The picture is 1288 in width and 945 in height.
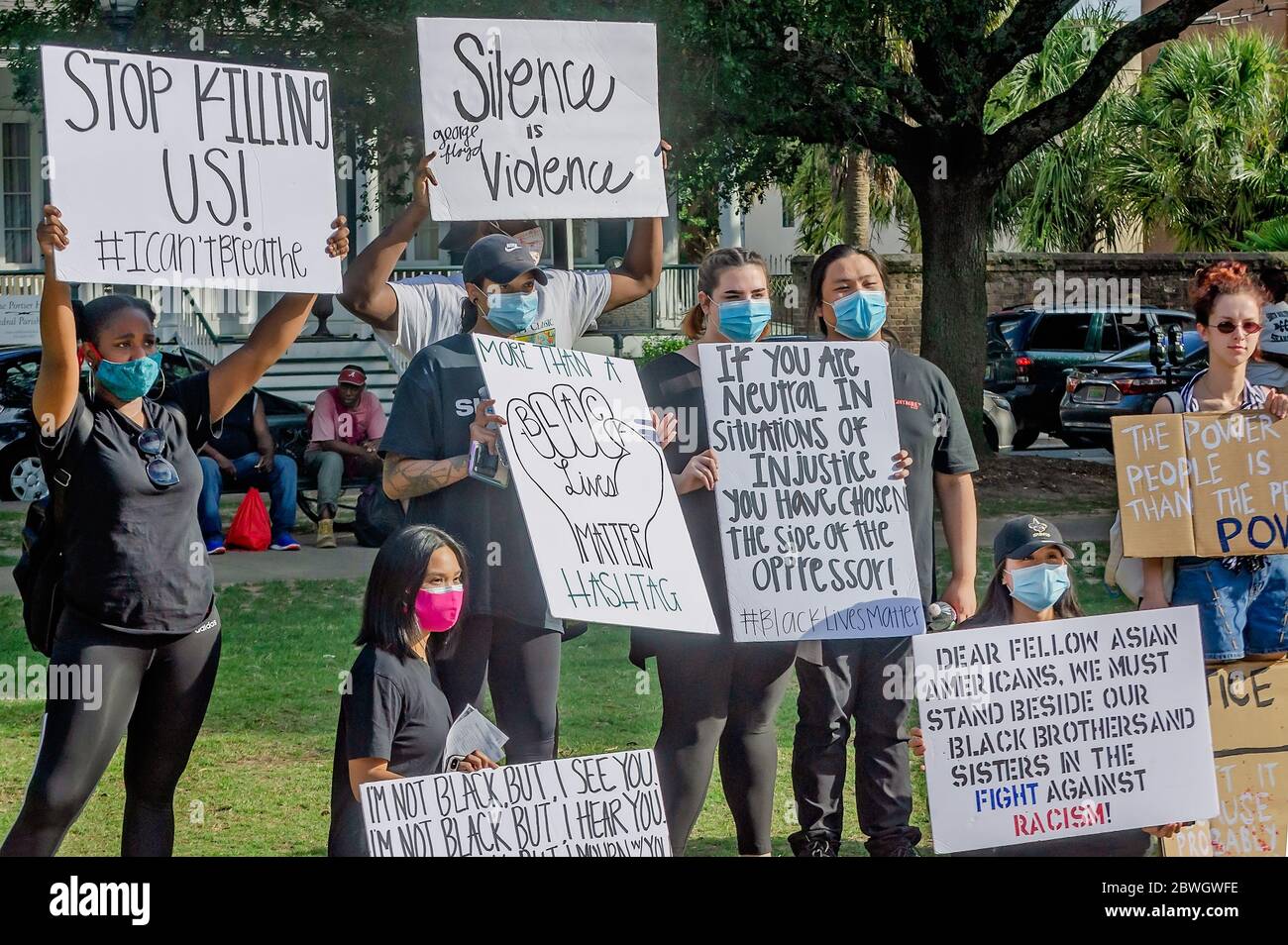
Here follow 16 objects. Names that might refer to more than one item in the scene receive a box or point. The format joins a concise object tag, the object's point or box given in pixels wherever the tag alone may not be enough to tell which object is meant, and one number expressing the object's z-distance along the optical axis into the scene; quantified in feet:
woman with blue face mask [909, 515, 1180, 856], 15.17
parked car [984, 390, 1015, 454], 54.75
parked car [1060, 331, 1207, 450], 52.80
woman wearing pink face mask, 13.43
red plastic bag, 37.29
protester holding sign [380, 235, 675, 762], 15.37
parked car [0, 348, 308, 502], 44.45
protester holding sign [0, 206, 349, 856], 13.92
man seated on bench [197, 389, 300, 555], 36.99
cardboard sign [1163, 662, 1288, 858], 15.70
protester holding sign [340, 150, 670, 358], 16.12
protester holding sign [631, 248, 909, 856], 15.89
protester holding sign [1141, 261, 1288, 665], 15.74
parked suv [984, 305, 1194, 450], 63.52
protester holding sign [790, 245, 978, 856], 16.21
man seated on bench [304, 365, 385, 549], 38.50
